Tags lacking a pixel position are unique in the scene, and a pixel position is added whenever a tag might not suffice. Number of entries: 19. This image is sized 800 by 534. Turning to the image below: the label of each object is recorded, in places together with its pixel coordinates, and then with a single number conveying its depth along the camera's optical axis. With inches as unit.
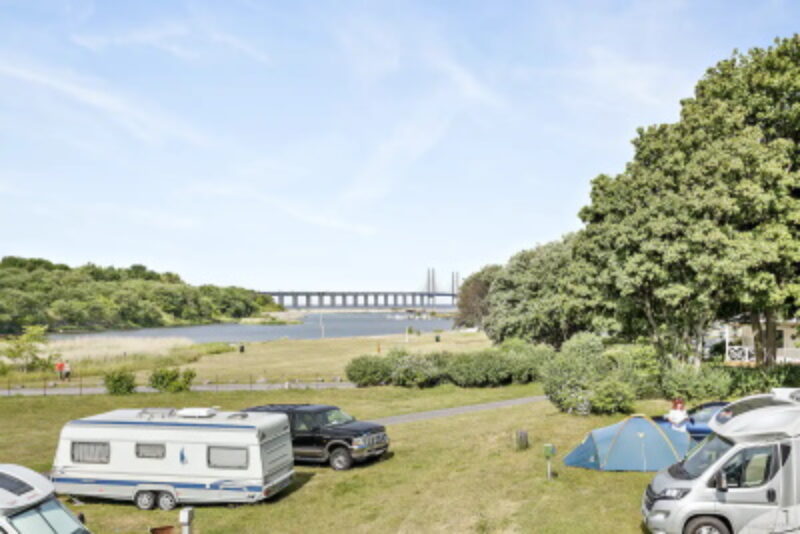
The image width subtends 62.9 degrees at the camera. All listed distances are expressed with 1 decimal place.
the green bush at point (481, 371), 1653.5
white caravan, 700.0
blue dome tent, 724.0
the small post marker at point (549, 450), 689.6
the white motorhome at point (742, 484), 466.6
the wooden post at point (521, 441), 877.2
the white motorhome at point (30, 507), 363.6
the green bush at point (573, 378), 1062.4
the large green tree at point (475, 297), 3142.2
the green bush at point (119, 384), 1568.7
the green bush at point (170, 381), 1600.6
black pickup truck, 864.9
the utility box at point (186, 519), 481.4
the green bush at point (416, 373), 1665.8
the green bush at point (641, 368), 1171.9
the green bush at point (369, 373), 1712.6
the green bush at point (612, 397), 1021.8
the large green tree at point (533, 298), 1963.6
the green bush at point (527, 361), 1681.8
